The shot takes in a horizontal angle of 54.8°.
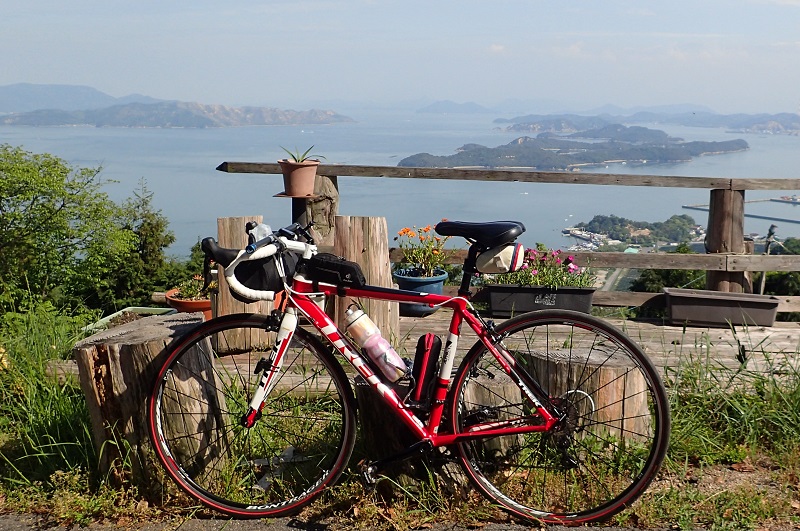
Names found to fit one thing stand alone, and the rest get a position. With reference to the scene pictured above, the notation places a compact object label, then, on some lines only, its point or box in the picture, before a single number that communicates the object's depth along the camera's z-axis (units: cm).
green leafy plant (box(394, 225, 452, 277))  683
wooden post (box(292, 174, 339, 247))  657
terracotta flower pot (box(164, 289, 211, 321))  697
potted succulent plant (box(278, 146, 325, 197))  627
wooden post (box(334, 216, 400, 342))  498
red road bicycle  282
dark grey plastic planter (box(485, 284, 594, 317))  657
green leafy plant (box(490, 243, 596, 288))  663
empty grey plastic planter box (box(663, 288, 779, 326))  634
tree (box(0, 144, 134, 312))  875
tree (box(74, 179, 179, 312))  895
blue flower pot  654
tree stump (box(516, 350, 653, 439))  318
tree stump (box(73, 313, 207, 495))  307
